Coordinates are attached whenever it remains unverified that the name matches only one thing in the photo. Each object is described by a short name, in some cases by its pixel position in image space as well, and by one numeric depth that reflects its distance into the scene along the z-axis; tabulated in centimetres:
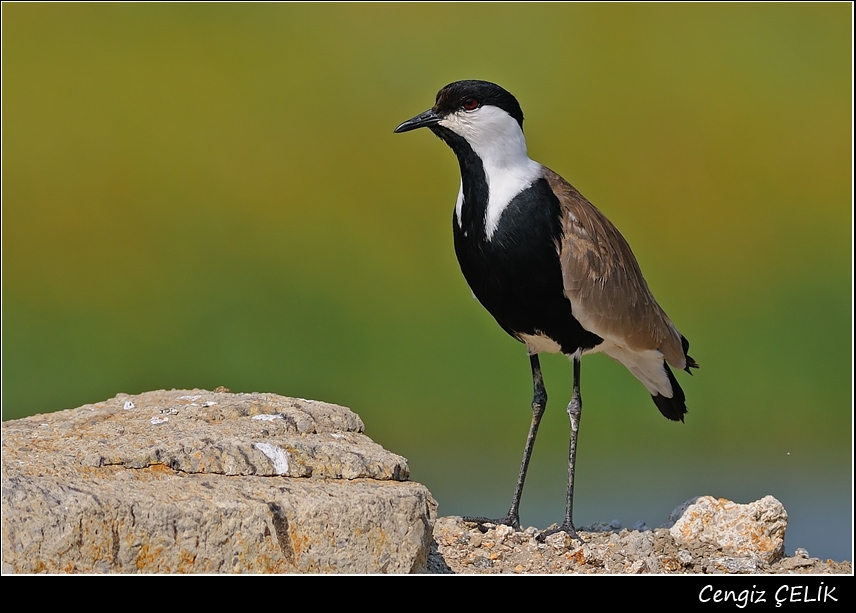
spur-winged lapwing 1123
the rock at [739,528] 1039
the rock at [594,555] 987
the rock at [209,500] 766
